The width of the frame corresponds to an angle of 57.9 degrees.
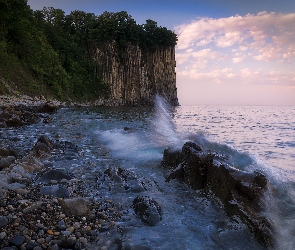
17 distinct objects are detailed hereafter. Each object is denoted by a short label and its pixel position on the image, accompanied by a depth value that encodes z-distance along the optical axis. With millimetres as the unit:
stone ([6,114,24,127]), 14967
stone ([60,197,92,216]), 4339
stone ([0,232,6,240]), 3326
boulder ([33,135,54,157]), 8370
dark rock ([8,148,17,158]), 7895
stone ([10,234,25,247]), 3238
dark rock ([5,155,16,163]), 7139
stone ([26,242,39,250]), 3236
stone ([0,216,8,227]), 3601
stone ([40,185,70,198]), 5087
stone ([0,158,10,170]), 6508
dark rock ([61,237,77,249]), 3432
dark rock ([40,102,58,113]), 24325
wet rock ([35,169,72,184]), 5953
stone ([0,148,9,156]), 7723
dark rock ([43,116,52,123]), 18248
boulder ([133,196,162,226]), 4402
